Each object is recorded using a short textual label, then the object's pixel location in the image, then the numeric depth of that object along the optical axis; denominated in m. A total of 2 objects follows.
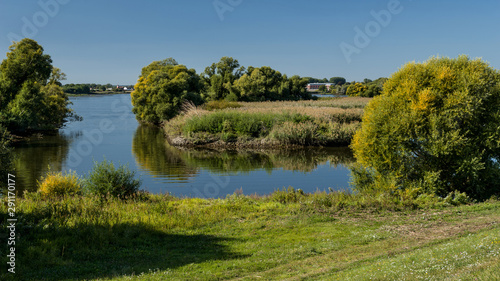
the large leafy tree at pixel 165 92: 54.59
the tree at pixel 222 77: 75.75
